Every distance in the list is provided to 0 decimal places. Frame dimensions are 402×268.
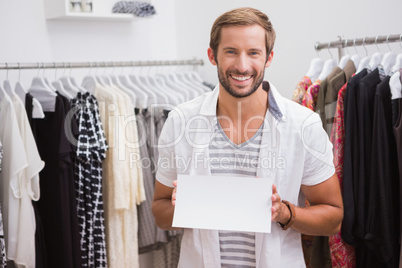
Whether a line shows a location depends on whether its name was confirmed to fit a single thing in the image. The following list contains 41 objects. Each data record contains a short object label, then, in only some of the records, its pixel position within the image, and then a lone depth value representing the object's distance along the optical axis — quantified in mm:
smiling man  1542
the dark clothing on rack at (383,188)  1907
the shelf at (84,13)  2677
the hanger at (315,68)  2337
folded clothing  2932
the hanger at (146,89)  2775
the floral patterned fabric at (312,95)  2164
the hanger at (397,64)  2018
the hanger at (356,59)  2234
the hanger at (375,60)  2137
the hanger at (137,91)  2717
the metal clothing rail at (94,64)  2480
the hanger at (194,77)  3142
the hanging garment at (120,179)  2531
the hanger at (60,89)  2504
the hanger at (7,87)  2389
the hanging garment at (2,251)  2135
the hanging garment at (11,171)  2213
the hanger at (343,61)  2265
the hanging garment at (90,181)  2438
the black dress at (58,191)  2349
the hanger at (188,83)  2994
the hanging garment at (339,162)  2039
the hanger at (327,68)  2257
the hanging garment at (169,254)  2981
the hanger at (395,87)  1853
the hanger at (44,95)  2396
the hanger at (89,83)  2744
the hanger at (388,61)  2121
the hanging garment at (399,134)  1850
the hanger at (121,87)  2693
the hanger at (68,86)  2578
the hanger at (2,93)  2320
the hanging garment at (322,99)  2156
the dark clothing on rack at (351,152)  1987
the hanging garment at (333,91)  2137
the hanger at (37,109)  2301
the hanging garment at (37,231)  2336
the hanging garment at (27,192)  2246
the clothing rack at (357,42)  2106
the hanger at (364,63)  2156
